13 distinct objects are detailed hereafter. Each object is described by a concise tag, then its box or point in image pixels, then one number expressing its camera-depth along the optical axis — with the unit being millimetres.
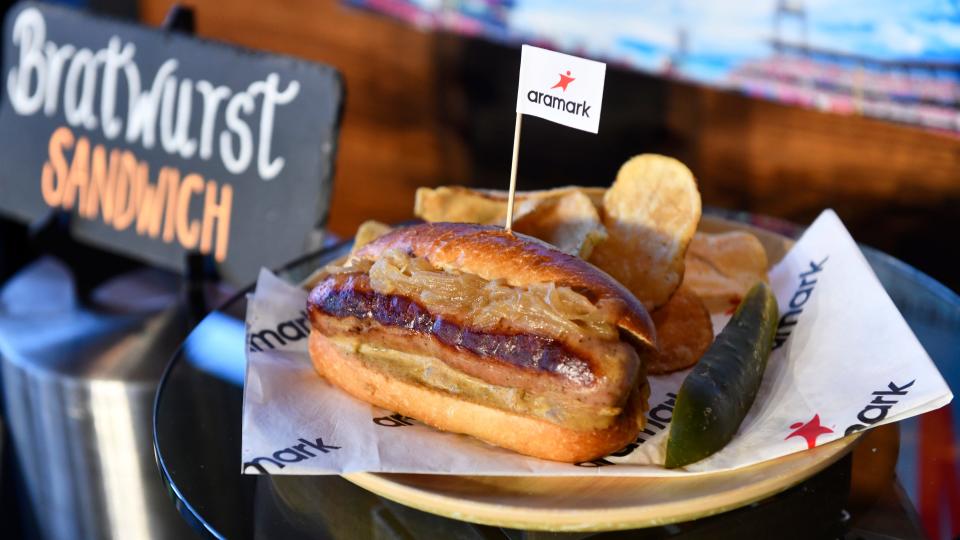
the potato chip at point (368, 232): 692
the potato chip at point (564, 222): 663
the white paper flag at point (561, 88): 602
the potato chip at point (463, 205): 706
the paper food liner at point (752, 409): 557
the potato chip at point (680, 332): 630
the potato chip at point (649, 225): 650
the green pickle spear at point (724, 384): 554
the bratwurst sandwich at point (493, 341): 558
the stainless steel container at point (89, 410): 785
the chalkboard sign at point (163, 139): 827
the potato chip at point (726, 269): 687
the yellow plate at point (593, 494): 528
